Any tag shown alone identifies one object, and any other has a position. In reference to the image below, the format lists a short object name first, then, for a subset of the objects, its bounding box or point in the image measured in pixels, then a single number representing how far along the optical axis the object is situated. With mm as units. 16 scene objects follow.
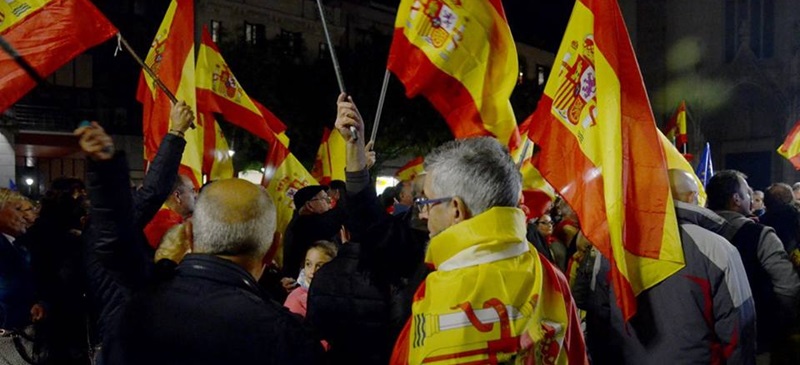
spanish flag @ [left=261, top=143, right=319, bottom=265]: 8953
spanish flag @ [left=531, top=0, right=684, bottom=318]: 3787
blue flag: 10796
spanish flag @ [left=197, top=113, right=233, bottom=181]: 8312
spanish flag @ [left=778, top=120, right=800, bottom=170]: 11250
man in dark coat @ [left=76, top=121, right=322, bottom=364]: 2307
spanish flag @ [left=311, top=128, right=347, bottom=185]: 10477
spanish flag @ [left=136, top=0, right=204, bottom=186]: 6695
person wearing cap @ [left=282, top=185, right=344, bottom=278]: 5977
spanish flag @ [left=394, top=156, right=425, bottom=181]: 12203
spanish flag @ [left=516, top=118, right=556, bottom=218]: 6344
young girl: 4691
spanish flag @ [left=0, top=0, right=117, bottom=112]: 5211
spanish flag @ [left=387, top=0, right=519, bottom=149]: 5473
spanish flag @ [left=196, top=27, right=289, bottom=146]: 8562
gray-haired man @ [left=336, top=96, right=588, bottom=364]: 2354
